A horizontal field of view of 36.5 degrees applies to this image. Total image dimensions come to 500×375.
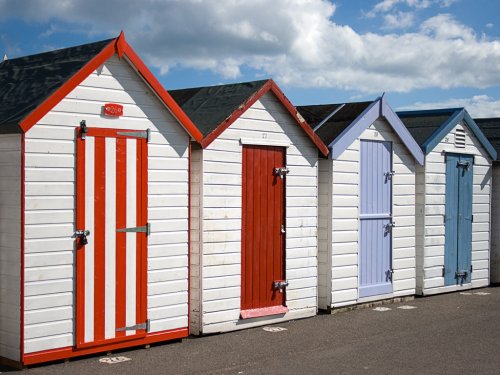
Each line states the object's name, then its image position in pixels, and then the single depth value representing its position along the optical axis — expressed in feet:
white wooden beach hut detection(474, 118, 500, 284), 48.93
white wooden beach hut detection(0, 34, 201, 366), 24.88
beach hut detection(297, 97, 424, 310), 37.09
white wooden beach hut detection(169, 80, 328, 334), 31.04
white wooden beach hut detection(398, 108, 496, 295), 42.70
